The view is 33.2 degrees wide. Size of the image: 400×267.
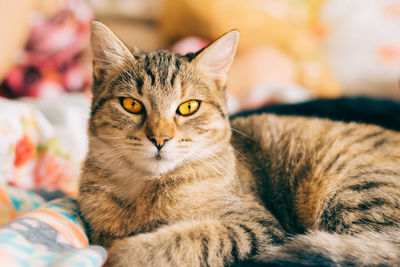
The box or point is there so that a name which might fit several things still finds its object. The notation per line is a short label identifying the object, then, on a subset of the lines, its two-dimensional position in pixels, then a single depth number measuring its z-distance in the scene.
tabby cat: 0.42
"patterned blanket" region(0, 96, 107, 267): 0.39
